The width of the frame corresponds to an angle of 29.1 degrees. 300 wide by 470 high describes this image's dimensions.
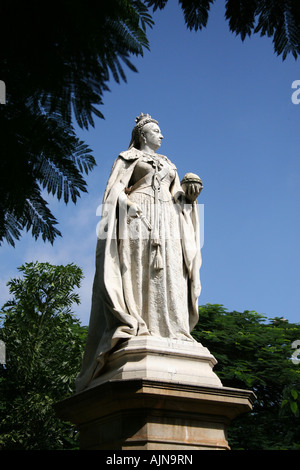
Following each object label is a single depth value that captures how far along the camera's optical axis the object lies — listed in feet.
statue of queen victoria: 22.48
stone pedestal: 19.06
